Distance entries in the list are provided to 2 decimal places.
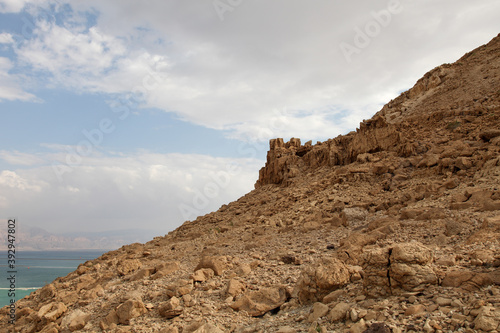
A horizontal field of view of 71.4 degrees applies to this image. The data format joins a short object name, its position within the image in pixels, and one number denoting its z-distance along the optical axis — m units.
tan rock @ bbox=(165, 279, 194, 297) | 8.41
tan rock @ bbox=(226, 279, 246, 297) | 7.82
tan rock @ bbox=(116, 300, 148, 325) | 8.13
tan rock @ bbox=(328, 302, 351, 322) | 5.50
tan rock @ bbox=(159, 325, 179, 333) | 6.96
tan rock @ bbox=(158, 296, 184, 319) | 7.69
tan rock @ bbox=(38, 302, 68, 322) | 10.09
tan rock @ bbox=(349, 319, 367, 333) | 4.90
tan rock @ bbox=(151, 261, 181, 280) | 10.53
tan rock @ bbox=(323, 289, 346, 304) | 6.18
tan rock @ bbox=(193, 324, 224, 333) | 6.46
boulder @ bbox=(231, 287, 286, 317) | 7.00
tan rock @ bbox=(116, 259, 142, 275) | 12.11
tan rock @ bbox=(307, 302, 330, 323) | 5.79
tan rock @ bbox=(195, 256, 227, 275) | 9.42
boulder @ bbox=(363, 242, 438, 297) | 5.65
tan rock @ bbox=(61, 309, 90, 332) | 8.95
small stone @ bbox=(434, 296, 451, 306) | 4.98
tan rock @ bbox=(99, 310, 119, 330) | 8.28
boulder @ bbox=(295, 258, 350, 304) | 6.52
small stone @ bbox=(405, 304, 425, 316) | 4.95
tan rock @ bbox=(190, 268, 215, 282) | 8.88
